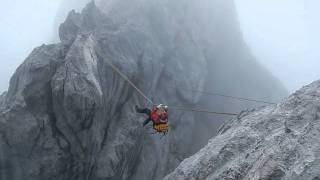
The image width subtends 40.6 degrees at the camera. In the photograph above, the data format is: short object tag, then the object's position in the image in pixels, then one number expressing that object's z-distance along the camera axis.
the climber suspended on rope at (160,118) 23.00
